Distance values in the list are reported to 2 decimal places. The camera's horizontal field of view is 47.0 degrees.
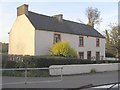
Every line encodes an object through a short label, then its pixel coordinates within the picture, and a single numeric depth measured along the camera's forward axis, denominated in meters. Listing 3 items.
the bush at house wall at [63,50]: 16.03
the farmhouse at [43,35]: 17.41
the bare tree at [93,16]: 38.56
